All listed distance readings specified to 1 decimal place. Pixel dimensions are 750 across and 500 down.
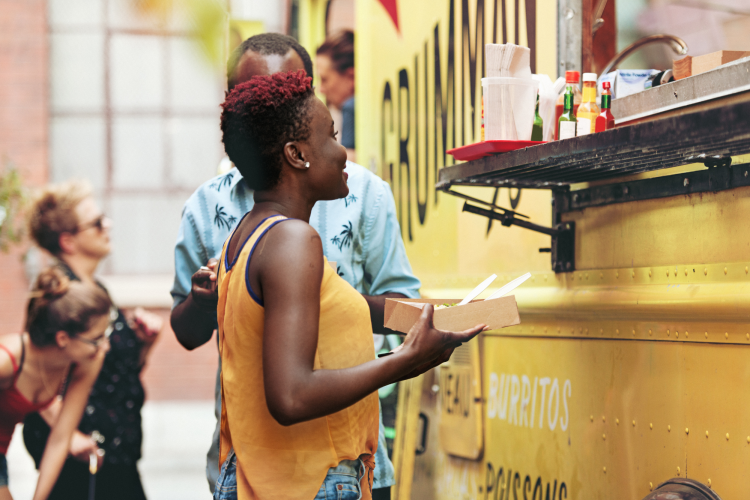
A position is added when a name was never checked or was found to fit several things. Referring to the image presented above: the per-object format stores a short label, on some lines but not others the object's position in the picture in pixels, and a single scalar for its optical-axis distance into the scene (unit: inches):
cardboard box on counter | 145.3
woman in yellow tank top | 107.0
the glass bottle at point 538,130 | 173.2
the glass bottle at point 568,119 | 165.6
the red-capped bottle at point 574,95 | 165.3
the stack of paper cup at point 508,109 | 167.2
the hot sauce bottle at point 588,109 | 161.5
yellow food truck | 143.9
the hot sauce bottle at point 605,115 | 161.2
